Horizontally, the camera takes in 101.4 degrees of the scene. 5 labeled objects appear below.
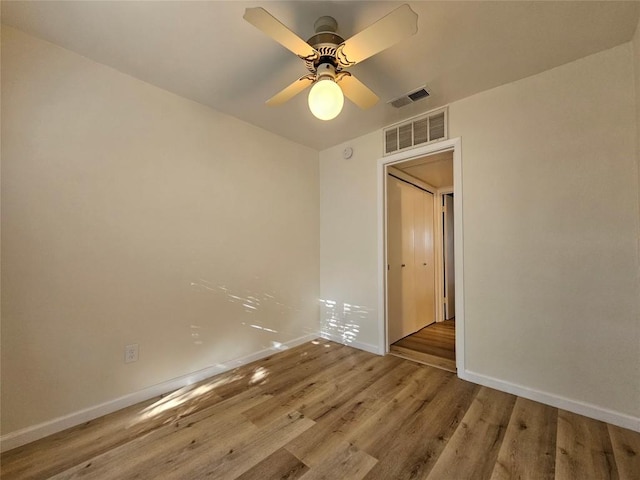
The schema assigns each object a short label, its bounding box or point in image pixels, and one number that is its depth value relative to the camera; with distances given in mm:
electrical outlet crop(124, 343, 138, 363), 1938
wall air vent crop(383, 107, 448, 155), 2445
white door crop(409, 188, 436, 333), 3736
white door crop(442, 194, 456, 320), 4344
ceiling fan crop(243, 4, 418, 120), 1208
